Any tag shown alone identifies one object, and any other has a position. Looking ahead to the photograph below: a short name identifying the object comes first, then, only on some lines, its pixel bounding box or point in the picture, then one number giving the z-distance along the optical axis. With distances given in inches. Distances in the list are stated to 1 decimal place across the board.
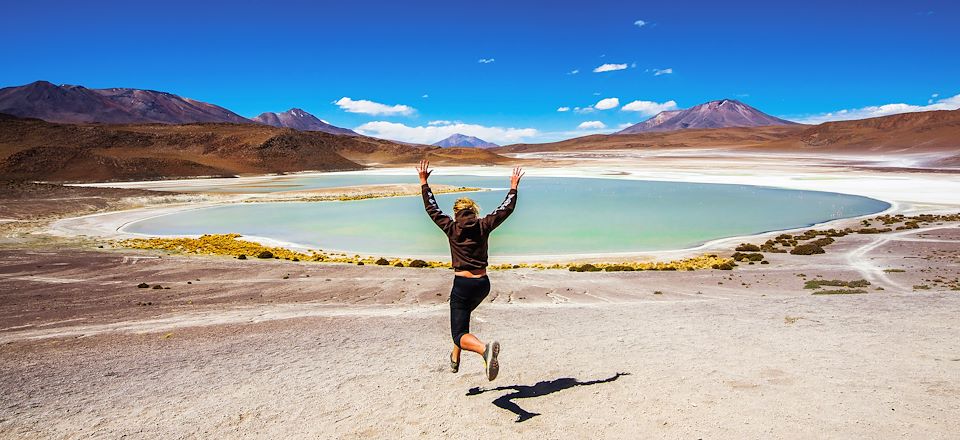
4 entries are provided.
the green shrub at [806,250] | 674.8
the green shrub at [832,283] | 467.5
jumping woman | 178.1
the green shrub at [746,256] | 637.5
